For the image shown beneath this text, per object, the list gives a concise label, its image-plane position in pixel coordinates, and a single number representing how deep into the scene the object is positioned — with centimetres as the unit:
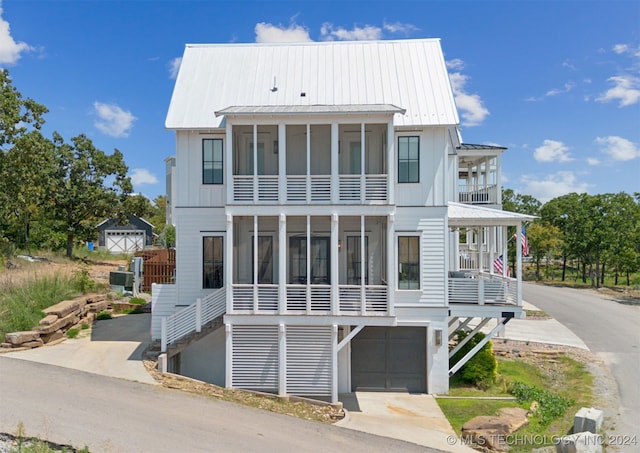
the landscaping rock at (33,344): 1364
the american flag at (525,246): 2571
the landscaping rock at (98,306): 1772
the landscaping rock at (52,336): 1425
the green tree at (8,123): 2227
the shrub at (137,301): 2009
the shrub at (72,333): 1539
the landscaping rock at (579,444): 883
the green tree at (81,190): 3041
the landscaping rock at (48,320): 1435
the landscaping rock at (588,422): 1002
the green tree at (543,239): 4669
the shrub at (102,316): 1797
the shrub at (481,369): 1462
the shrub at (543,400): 1209
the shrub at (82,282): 1847
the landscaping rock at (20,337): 1346
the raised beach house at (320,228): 1321
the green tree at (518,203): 5831
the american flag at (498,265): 1893
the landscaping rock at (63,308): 1511
